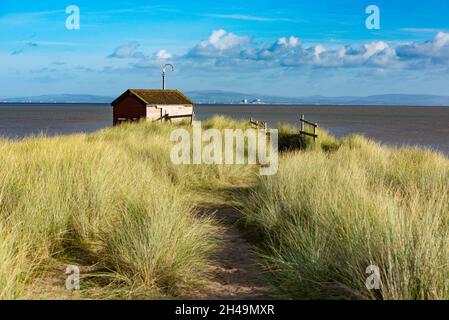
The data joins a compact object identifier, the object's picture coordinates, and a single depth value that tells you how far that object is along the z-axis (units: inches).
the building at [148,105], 1123.9
